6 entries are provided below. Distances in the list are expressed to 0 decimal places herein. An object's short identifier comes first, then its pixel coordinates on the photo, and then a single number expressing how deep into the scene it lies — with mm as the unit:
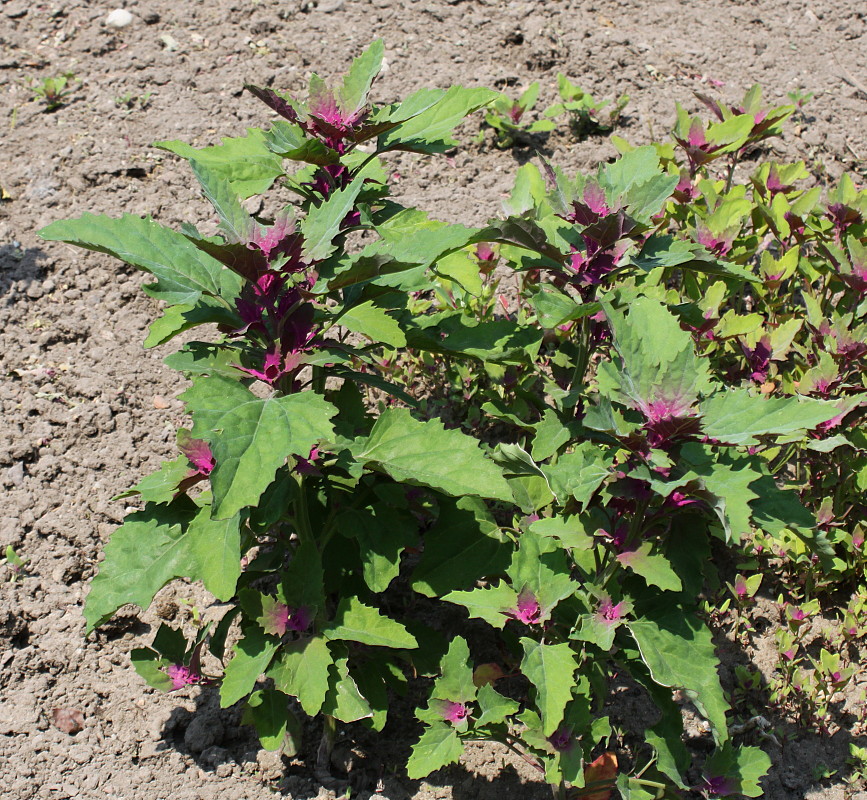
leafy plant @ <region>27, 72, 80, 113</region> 4547
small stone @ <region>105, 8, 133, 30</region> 5016
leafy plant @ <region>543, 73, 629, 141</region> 4723
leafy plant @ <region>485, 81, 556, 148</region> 4633
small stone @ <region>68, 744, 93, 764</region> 2740
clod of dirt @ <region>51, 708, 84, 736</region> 2812
